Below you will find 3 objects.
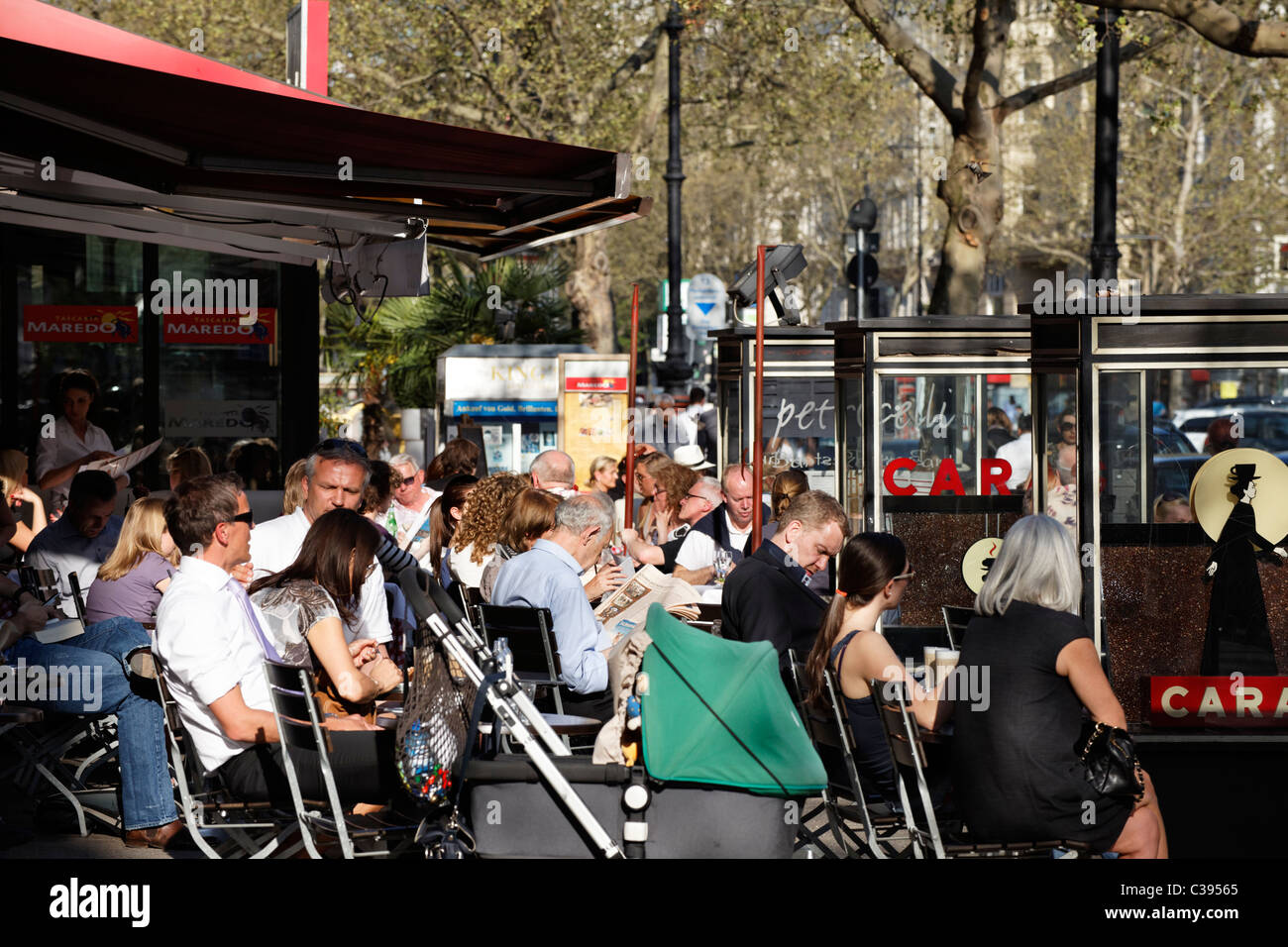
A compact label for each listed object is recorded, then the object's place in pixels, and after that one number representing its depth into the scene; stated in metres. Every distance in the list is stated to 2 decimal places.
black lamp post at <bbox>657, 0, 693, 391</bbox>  25.42
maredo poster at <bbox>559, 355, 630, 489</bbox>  20.58
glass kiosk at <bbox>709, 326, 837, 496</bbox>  14.64
